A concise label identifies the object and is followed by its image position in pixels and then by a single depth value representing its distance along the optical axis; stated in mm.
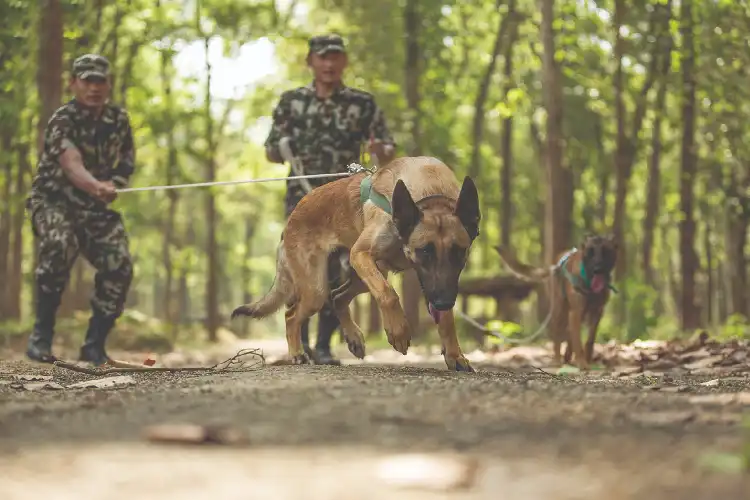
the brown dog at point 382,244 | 6402
